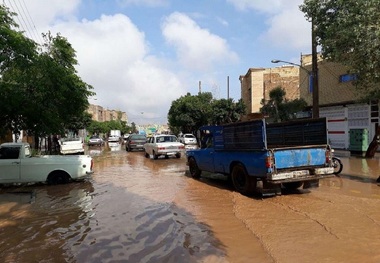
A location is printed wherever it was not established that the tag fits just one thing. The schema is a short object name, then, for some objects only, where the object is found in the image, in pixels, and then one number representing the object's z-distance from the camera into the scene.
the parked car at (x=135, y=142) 33.75
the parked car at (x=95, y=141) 50.50
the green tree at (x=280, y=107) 31.88
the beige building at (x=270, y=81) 49.66
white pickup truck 11.51
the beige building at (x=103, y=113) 112.11
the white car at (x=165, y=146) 22.55
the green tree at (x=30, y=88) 10.30
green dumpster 22.67
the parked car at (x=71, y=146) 28.69
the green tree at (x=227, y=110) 45.19
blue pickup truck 9.09
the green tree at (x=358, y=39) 11.88
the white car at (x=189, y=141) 38.03
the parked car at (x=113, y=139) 64.38
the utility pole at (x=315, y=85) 19.92
